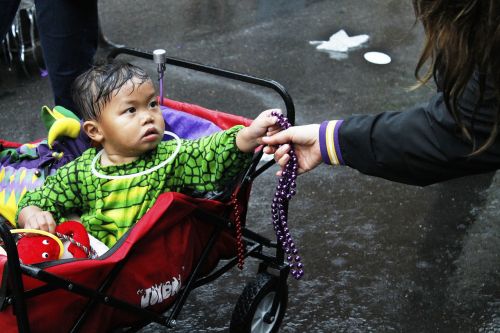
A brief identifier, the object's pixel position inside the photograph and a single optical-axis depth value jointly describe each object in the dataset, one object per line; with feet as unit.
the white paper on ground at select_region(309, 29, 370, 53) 16.71
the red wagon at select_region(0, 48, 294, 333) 5.79
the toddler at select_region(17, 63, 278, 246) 7.18
